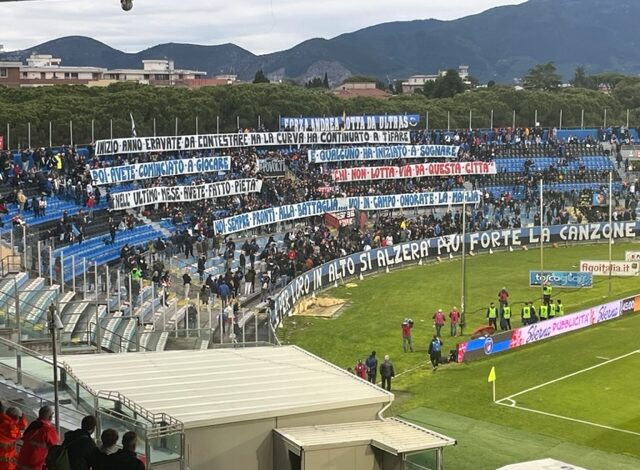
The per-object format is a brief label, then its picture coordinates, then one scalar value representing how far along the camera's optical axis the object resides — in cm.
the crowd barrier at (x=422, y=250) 4204
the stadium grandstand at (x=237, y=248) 1557
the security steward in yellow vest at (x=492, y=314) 3538
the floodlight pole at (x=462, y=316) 3666
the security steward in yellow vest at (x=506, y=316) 3556
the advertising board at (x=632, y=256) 4938
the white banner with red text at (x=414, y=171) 6355
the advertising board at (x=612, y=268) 4747
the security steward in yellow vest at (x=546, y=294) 3784
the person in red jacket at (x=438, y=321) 3454
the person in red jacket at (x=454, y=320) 3616
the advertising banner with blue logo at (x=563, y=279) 4572
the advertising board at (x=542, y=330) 3244
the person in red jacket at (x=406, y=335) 3353
